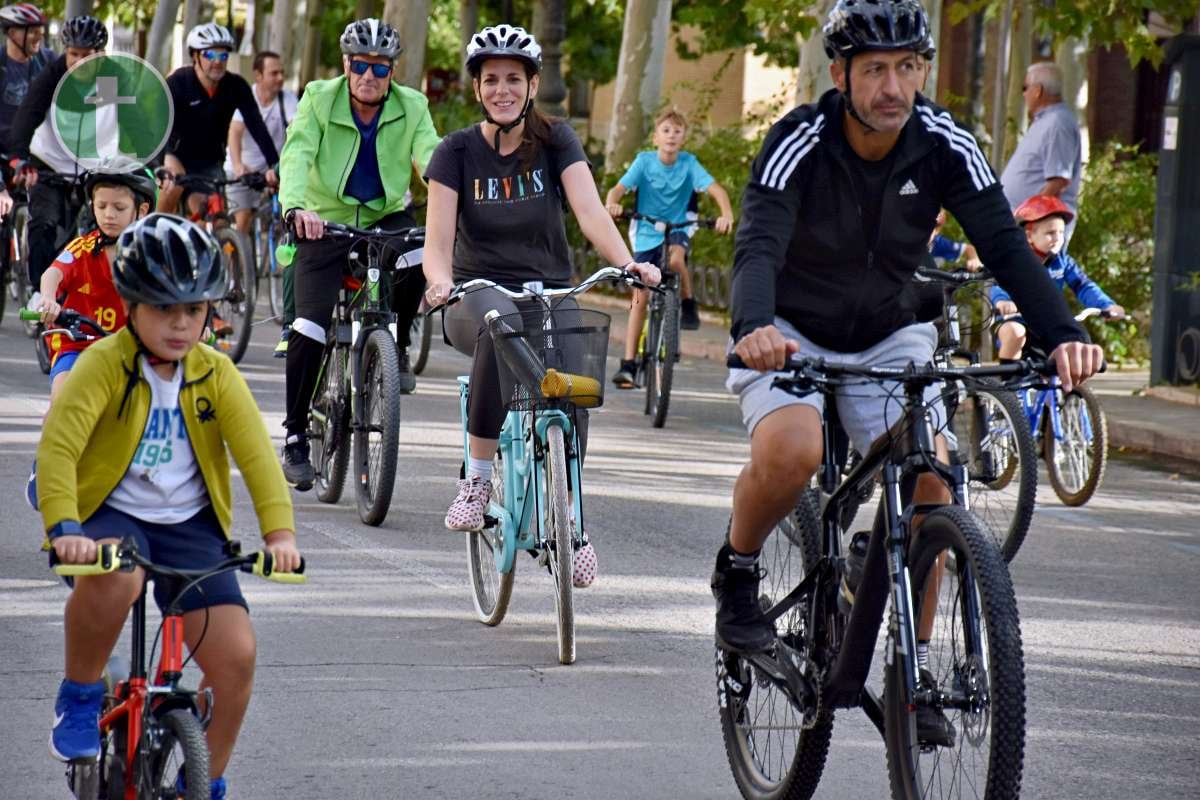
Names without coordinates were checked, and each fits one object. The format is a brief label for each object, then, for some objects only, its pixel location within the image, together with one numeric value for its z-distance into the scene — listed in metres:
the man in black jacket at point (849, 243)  9.86
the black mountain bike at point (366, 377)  18.22
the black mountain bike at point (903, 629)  8.55
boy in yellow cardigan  8.81
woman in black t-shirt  15.37
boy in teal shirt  29.58
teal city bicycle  13.48
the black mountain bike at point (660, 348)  26.14
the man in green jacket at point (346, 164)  18.89
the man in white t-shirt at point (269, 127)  35.66
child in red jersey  15.11
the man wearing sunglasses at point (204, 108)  28.30
